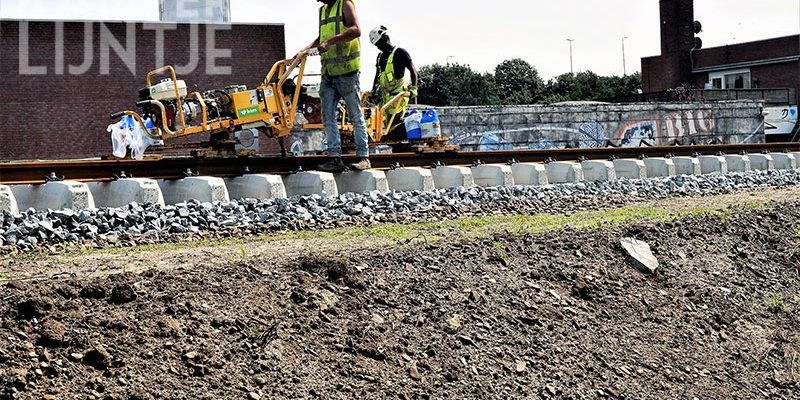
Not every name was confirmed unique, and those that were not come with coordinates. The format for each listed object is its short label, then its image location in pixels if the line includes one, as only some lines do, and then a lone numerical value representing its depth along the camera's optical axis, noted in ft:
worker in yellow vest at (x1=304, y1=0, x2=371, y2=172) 38.04
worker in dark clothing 49.06
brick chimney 196.54
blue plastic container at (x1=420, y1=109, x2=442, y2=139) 50.93
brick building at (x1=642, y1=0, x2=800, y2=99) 181.16
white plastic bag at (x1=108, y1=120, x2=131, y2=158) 49.85
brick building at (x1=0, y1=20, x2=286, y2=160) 107.34
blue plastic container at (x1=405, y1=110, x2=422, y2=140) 50.78
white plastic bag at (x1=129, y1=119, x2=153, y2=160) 45.42
